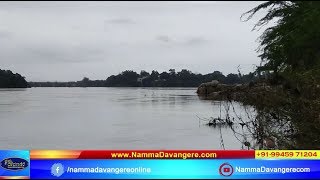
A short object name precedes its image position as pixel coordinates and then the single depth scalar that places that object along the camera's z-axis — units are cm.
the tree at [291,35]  2066
